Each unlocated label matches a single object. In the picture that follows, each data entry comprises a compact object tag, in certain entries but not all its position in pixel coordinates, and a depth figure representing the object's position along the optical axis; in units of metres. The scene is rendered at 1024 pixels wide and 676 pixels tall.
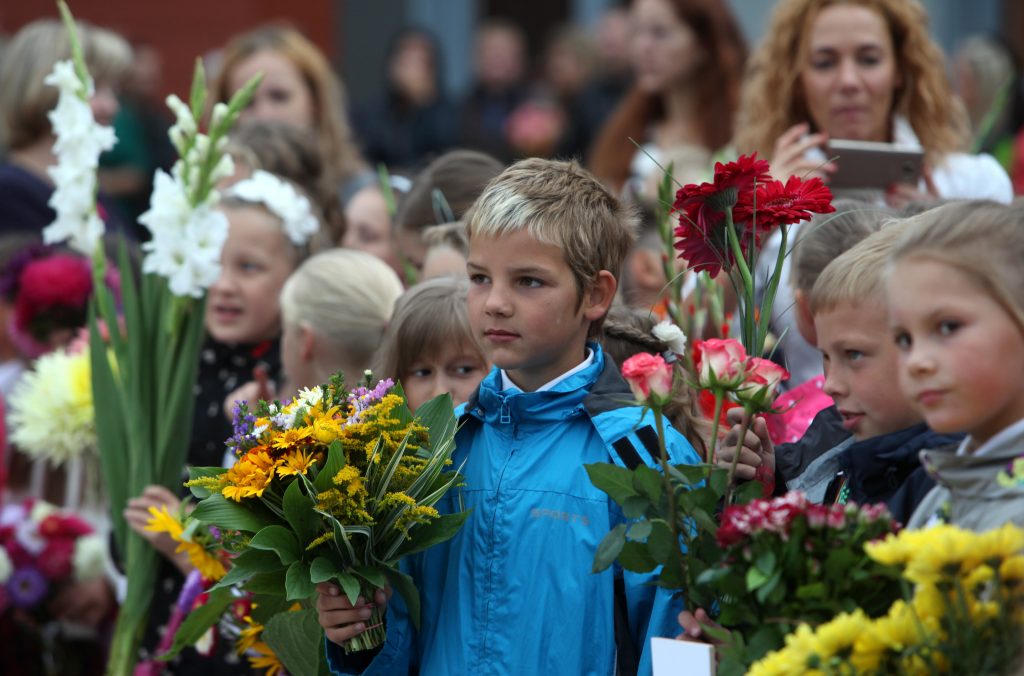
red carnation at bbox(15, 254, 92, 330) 9.96
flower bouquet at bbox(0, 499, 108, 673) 9.33
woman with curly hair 8.24
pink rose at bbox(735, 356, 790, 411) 4.46
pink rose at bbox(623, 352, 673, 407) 4.45
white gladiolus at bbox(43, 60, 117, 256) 7.64
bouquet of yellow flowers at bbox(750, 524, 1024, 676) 3.65
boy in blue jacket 5.19
